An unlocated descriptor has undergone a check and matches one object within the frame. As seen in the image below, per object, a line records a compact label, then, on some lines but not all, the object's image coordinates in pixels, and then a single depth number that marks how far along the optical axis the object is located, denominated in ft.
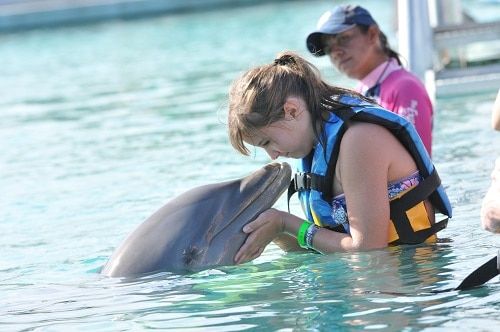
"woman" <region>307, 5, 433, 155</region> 28.87
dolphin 23.51
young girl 21.67
